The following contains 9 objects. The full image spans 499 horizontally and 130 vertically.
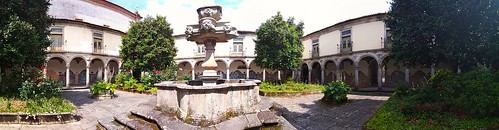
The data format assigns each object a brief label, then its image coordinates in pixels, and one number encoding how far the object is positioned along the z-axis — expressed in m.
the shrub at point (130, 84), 15.47
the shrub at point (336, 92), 10.75
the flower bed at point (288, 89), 14.10
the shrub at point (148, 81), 14.93
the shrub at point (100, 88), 11.52
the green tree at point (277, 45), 17.96
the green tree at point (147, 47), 17.11
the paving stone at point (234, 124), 4.61
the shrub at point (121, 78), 16.82
